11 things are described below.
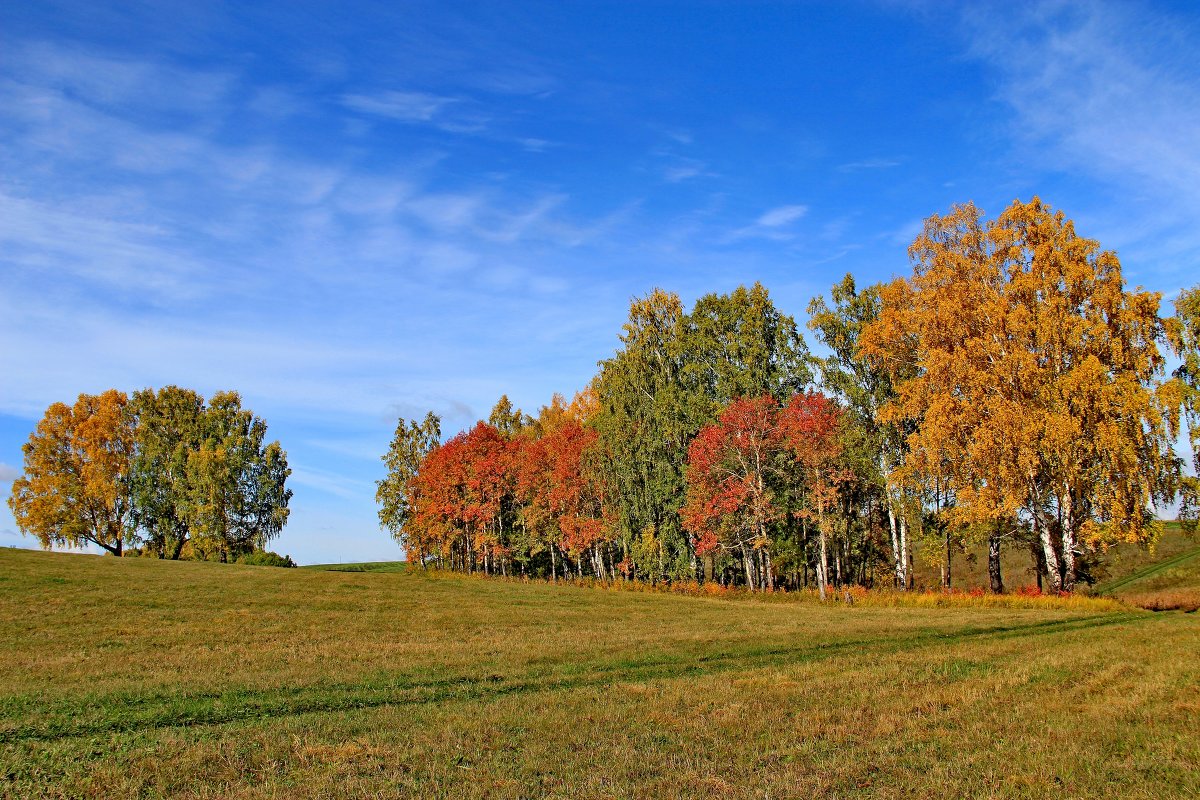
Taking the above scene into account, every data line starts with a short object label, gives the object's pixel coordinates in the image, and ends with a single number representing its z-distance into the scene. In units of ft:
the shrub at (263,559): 234.17
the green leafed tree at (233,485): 252.21
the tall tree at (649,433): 187.32
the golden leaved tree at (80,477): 242.17
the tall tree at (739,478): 161.38
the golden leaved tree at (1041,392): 116.16
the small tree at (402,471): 296.71
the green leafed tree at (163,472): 257.55
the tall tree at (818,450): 151.74
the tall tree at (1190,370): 117.70
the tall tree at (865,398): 152.97
